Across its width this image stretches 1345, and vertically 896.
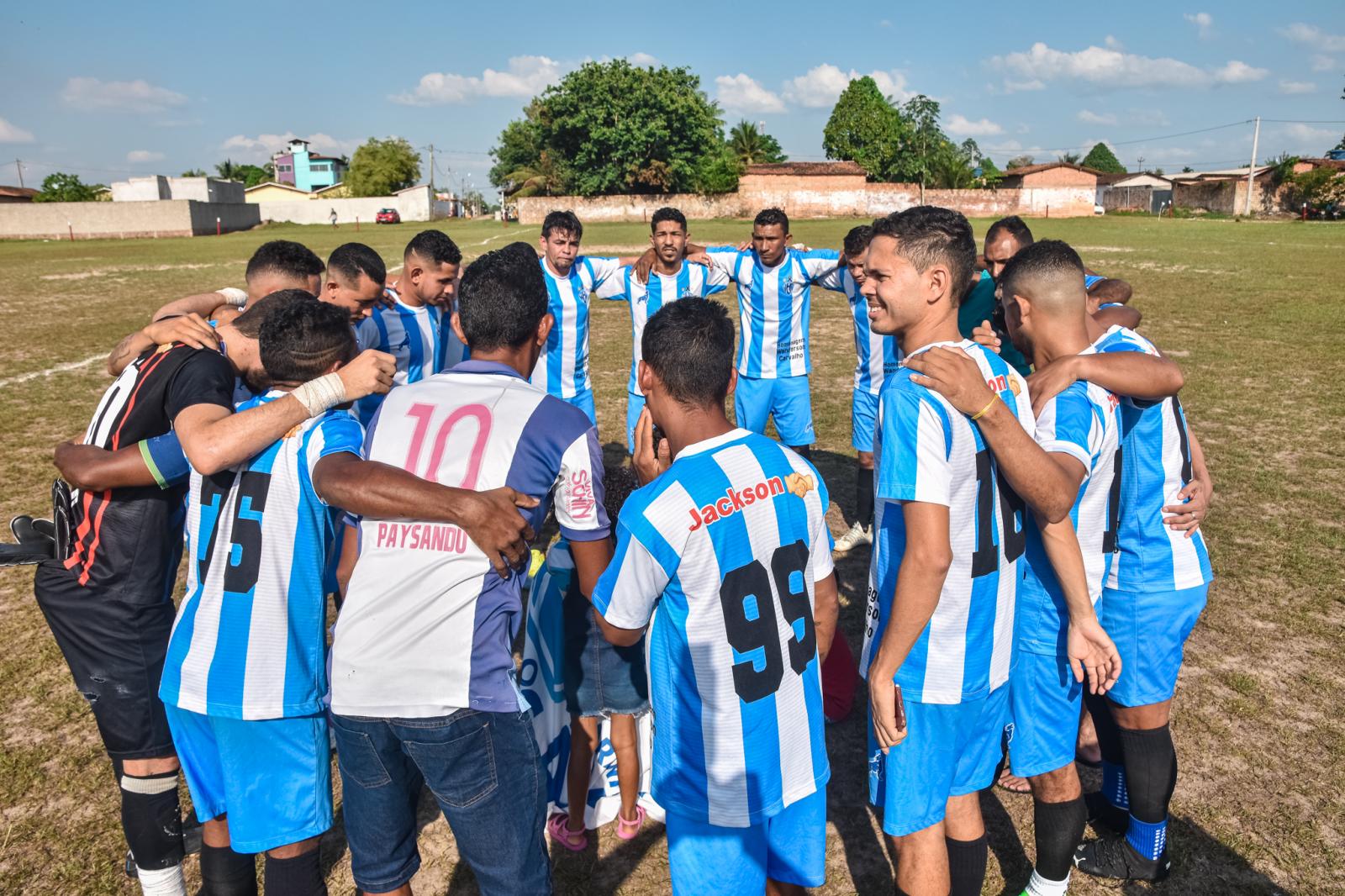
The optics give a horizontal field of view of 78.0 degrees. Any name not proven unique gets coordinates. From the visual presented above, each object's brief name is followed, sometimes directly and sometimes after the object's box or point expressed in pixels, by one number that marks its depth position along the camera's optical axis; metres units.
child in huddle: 3.62
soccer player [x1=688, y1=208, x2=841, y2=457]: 7.60
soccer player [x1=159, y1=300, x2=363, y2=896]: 2.68
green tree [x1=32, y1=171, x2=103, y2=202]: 67.50
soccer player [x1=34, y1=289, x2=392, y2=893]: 3.12
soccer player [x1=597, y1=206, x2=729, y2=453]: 7.52
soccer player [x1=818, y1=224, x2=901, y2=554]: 7.28
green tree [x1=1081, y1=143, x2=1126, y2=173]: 132.25
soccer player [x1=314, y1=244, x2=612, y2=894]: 2.40
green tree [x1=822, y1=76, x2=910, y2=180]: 80.94
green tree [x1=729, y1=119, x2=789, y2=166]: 82.25
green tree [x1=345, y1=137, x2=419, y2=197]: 87.25
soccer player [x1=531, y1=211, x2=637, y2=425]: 7.07
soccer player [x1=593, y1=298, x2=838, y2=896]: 2.47
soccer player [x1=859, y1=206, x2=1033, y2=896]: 2.59
